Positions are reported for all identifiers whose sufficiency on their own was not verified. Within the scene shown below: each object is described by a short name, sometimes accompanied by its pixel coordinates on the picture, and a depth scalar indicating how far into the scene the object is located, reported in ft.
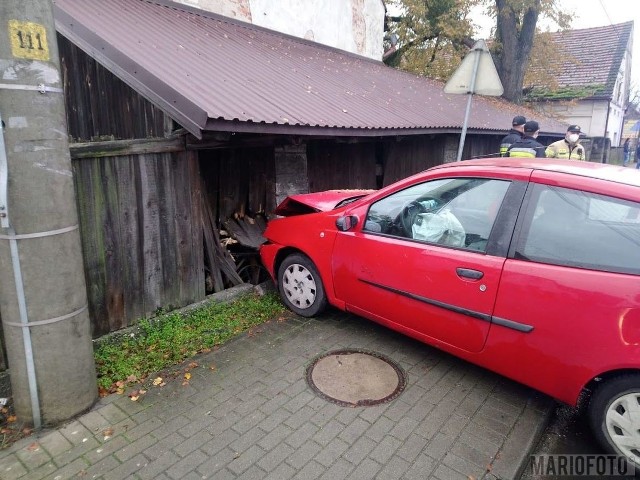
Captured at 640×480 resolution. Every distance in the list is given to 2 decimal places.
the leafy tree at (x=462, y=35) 53.78
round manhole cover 10.64
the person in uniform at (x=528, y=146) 19.74
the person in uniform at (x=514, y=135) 22.53
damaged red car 8.22
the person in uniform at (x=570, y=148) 23.18
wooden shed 12.38
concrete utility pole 7.88
